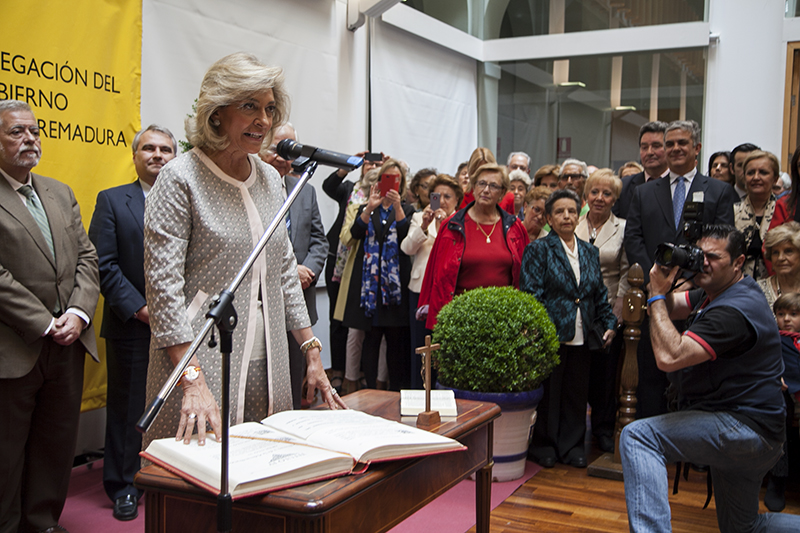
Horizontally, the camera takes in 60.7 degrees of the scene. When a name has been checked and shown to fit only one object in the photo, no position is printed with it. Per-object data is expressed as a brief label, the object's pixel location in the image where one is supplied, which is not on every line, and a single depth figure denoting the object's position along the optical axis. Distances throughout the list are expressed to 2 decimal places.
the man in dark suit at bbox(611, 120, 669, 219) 4.33
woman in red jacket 3.84
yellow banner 3.13
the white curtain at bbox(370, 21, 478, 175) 6.16
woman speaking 1.57
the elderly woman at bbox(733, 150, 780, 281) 3.75
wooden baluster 3.26
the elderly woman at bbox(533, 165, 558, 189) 4.78
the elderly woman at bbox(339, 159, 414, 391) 4.44
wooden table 1.24
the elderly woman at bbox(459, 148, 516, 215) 4.70
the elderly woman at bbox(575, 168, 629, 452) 3.99
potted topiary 3.28
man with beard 2.48
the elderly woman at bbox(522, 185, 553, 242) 4.30
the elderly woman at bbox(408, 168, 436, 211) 4.99
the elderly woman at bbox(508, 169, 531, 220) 5.12
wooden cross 1.80
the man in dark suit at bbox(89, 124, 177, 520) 2.97
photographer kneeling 2.30
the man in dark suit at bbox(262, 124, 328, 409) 3.19
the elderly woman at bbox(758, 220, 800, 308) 3.33
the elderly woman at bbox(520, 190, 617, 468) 3.68
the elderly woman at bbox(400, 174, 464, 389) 4.29
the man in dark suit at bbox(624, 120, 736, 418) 3.73
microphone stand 1.10
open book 1.25
